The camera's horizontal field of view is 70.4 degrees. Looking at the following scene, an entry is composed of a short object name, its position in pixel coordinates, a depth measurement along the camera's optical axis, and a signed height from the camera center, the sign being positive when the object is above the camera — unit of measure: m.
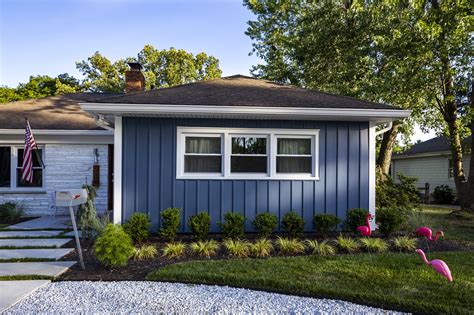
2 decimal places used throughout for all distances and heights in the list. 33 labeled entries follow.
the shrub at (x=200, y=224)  6.62 -1.22
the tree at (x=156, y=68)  28.80 +8.62
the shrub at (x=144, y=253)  5.50 -1.50
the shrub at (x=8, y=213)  8.73 -1.35
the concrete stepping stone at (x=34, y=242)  6.30 -1.55
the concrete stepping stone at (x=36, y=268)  4.70 -1.56
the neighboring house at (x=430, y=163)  18.55 +0.03
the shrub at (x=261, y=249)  5.69 -1.48
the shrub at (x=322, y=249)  5.79 -1.51
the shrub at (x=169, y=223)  6.58 -1.19
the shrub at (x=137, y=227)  6.43 -1.24
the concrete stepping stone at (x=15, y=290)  3.74 -1.55
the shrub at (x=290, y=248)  5.90 -1.50
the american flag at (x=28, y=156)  7.16 +0.13
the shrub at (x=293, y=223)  6.93 -1.25
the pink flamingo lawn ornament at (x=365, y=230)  5.45 -1.09
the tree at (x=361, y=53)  11.12 +4.07
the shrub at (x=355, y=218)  7.14 -1.17
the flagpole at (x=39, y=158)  9.27 +0.12
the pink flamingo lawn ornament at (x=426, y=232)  5.14 -1.06
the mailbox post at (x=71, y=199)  4.76 -0.52
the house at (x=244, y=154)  7.08 +0.20
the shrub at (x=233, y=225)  6.66 -1.25
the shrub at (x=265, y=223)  6.77 -1.22
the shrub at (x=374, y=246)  6.03 -1.49
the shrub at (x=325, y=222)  7.01 -1.23
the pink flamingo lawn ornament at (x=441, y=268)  3.73 -1.17
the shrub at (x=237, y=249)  5.72 -1.47
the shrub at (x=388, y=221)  7.03 -1.21
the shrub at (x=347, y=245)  6.00 -1.48
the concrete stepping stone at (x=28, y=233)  7.13 -1.55
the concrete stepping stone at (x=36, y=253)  5.57 -1.56
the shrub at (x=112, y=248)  4.79 -1.23
